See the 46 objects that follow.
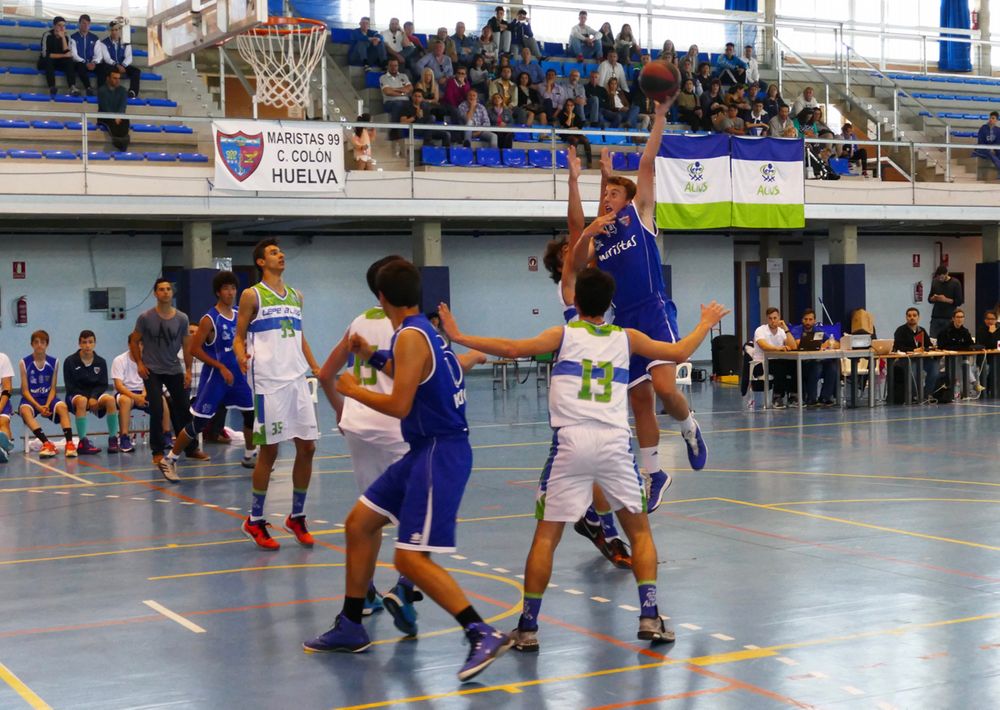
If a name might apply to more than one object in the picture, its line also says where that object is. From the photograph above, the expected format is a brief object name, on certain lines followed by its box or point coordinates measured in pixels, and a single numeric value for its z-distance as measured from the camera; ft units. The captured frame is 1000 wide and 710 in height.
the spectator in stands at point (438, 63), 77.51
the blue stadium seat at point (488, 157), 73.26
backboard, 42.88
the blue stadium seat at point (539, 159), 75.47
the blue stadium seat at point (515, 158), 73.97
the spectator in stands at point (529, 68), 81.56
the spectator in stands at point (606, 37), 87.61
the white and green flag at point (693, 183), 68.08
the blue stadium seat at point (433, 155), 71.97
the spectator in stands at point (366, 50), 79.56
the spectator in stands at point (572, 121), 77.61
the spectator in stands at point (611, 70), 82.64
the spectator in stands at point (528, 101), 77.28
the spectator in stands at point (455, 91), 75.15
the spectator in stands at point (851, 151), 86.63
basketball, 26.43
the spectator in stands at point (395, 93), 73.87
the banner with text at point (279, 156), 62.03
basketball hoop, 60.18
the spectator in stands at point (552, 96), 78.54
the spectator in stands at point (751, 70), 89.81
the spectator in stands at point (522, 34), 84.69
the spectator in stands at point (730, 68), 87.40
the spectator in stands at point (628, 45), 86.94
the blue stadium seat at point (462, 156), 72.64
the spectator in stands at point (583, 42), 88.07
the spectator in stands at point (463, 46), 80.48
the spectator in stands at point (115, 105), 66.80
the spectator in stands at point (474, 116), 74.13
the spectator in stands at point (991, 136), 86.28
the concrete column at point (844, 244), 82.31
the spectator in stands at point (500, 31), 83.30
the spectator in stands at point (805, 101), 86.89
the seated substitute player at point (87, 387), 46.91
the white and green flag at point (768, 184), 70.18
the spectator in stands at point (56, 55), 69.82
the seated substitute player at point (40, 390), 45.85
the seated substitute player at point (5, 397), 43.73
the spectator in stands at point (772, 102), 86.12
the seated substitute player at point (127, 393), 46.42
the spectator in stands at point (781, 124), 82.58
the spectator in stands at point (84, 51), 69.51
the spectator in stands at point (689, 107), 81.97
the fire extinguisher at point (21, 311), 73.92
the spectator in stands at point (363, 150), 68.64
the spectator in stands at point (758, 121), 81.46
